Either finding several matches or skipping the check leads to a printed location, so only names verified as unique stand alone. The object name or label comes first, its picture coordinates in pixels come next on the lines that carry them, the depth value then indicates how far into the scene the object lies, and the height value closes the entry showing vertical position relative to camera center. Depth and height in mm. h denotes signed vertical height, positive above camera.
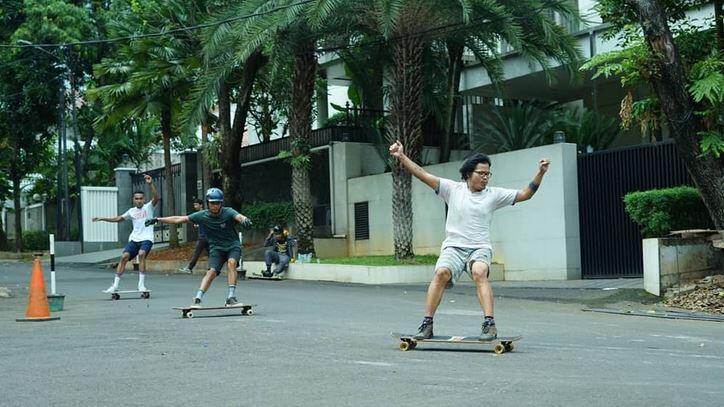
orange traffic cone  13297 -801
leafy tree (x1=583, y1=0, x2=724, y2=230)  15141 +2083
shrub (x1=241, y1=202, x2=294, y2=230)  29234 +678
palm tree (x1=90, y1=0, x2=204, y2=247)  28156 +5093
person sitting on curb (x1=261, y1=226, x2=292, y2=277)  23219 -403
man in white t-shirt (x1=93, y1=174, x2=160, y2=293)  17234 +54
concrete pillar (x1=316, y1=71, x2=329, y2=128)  32438 +4572
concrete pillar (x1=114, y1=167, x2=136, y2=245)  38188 +1864
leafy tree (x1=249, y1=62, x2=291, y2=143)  28750 +4495
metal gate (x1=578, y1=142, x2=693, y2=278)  19750 +645
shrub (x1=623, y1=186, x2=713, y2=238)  16734 +226
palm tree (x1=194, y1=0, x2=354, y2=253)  20531 +4367
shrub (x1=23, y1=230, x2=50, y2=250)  43656 +109
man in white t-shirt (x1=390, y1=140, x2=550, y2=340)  9109 +54
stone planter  16047 -633
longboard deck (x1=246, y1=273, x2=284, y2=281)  23128 -988
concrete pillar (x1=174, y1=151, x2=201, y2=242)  35125 +2110
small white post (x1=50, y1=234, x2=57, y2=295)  14641 -311
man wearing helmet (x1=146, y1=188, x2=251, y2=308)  13594 +20
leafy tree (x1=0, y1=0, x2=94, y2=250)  35531 +6609
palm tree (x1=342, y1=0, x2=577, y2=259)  21266 +4268
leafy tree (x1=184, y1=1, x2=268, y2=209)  22141 +3930
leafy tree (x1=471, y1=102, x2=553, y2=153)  24562 +2511
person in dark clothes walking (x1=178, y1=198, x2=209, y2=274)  22906 -232
